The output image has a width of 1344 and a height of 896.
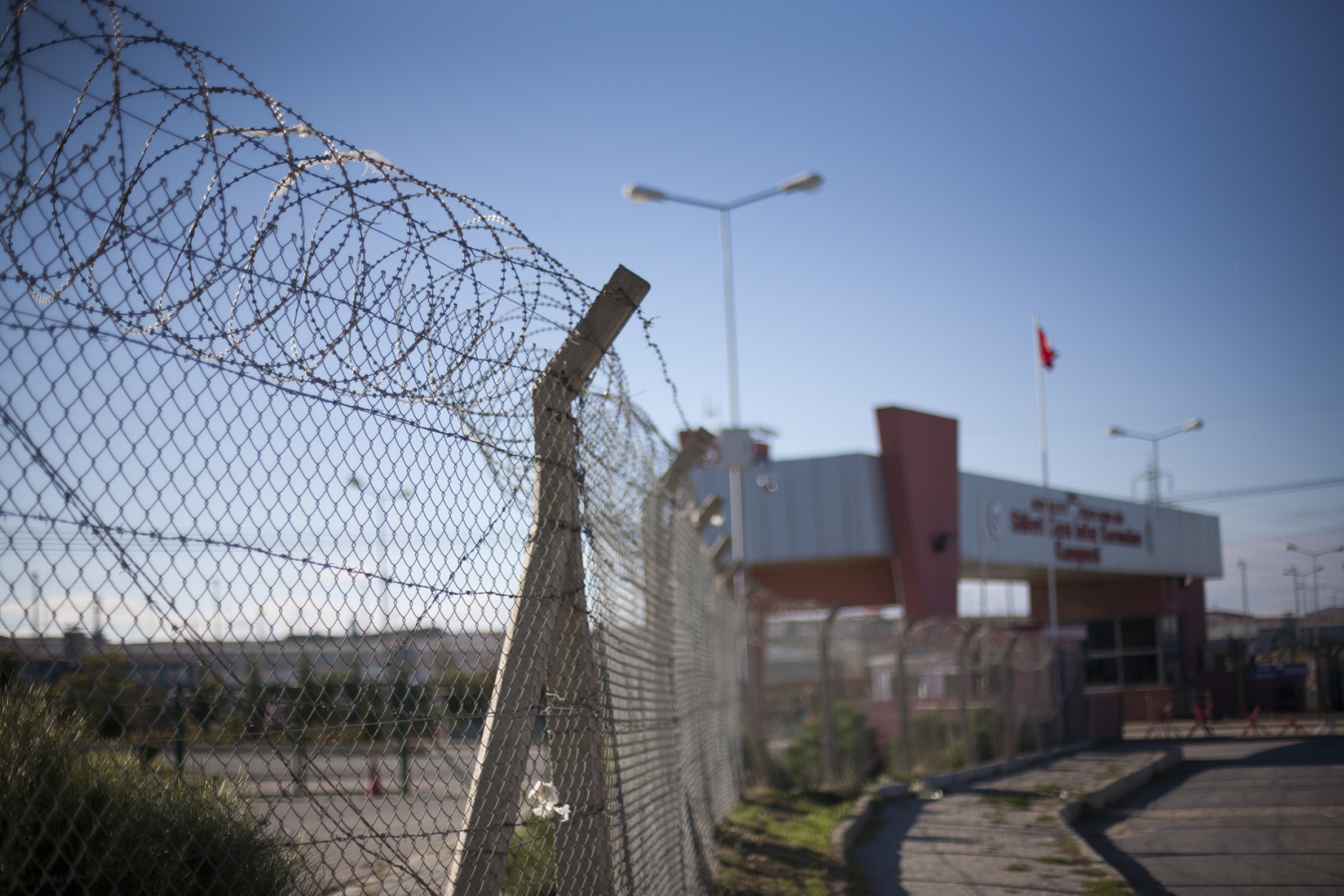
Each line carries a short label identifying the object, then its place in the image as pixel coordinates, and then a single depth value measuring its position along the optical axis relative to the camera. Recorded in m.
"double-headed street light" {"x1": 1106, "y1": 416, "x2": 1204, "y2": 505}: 31.31
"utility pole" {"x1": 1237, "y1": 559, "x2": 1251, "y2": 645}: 36.97
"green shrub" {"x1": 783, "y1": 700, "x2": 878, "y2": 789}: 12.89
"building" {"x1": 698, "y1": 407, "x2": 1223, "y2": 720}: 25.33
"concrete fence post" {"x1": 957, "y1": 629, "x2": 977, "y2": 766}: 14.41
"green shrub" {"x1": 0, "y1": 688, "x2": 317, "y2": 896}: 2.49
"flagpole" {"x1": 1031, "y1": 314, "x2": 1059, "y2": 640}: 29.36
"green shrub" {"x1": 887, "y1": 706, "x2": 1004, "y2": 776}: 14.31
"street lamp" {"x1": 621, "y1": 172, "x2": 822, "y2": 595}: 15.51
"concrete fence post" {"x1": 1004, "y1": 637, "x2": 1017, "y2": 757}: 15.65
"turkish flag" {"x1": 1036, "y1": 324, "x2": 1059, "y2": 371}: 30.23
